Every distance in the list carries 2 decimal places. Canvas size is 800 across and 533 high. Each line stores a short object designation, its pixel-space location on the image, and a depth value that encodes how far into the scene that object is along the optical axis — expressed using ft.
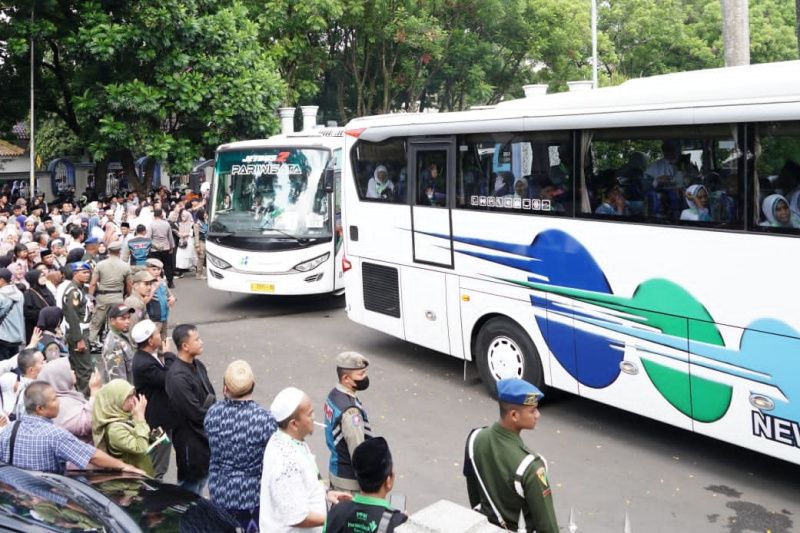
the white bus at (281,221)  48.32
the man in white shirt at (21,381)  22.13
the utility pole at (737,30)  49.06
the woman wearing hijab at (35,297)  33.50
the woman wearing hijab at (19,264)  37.80
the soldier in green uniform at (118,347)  24.95
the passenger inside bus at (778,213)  23.17
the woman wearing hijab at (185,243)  61.41
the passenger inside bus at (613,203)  27.71
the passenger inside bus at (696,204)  25.31
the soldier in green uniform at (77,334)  31.63
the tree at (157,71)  66.90
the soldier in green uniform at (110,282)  36.83
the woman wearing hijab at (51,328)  27.02
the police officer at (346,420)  17.94
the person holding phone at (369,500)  12.97
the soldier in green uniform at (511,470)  14.33
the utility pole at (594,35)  86.21
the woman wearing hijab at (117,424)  19.43
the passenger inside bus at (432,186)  34.73
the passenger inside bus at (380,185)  37.52
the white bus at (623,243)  23.63
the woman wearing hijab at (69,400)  20.61
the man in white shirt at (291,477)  15.12
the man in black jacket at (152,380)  21.74
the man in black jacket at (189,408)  20.13
